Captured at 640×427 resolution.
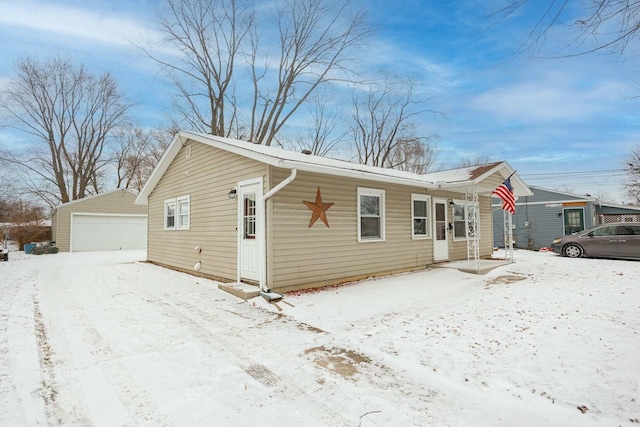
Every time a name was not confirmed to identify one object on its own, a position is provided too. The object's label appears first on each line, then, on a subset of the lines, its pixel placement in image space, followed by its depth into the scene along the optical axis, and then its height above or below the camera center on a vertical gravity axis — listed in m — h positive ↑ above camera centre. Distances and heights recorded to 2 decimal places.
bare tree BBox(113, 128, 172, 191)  27.81 +6.23
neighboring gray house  17.22 +0.37
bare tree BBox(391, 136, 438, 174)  26.88 +5.98
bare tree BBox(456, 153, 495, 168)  32.25 +6.35
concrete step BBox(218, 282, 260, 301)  6.38 -1.27
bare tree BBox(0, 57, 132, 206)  24.03 +8.25
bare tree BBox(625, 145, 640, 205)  20.22 +2.97
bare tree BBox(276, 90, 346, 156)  24.38 +7.01
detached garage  19.11 +0.25
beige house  6.82 +0.23
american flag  9.70 +0.85
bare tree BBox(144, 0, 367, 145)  18.97 +10.37
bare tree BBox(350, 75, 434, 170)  24.84 +7.86
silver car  11.30 -0.75
